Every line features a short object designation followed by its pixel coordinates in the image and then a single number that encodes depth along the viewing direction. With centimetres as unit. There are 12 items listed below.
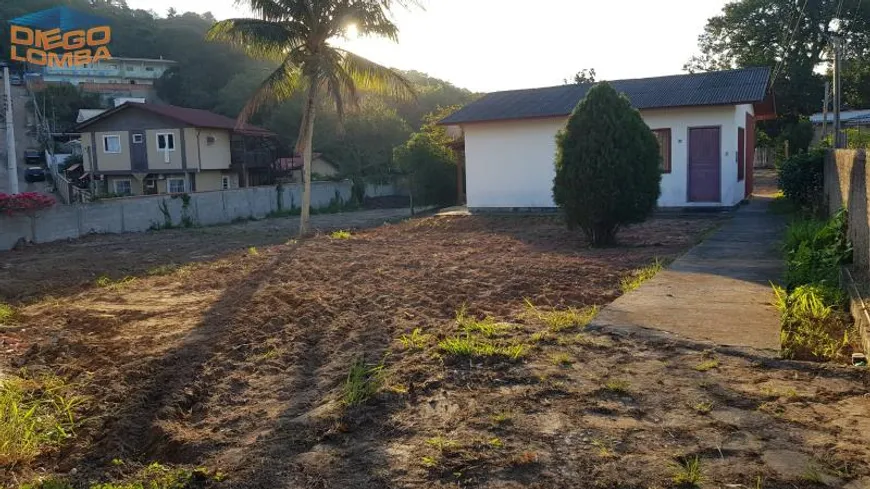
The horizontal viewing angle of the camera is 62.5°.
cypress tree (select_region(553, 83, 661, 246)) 1250
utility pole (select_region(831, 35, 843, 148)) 1591
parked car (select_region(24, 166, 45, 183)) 4588
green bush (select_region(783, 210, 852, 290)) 755
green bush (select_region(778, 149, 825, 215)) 1536
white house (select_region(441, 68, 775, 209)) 1975
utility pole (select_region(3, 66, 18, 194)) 2723
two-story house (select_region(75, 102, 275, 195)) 4191
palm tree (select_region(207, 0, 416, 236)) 1862
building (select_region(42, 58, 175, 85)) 7125
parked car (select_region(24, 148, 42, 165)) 5051
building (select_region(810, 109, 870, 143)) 2742
